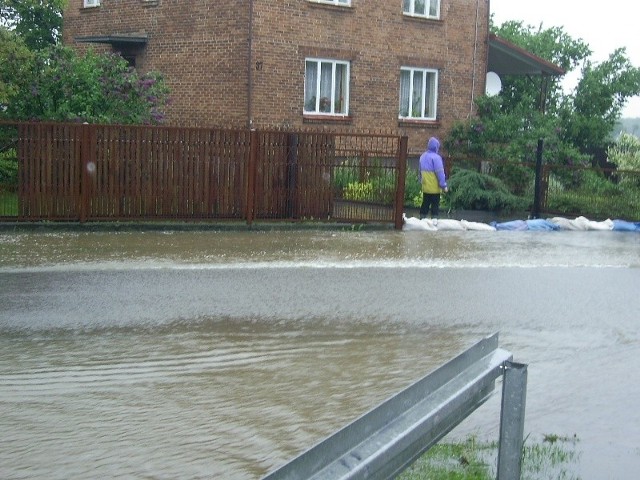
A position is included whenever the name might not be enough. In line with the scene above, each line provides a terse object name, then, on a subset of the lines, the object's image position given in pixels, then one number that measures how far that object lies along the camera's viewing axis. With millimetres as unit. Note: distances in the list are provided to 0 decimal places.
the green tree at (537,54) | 32969
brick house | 25234
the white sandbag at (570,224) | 20172
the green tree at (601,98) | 31375
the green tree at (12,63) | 18500
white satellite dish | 30219
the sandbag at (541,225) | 19984
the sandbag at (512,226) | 19911
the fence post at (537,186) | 21406
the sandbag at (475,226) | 19406
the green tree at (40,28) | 33125
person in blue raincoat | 20422
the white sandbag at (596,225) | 20281
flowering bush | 19172
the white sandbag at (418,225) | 18877
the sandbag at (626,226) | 20297
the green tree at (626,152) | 26203
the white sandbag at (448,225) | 19123
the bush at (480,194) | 21953
